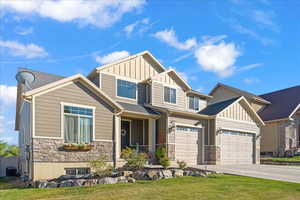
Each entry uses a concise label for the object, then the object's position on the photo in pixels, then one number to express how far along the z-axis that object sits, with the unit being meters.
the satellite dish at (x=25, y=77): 15.97
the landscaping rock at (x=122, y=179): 12.14
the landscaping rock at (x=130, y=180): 12.14
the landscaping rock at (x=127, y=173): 12.84
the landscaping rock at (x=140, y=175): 12.76
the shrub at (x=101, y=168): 12.90
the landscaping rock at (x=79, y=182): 11.45
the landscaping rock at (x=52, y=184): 11.51
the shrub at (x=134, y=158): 14.54
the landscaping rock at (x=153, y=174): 12.73
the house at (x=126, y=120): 13.23
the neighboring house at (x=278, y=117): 27.64
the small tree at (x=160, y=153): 16.86
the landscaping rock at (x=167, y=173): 13.02
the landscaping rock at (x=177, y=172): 13.48
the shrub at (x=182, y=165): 14.95
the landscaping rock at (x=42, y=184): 11.61
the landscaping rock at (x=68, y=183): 11.44
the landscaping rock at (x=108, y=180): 11.77
